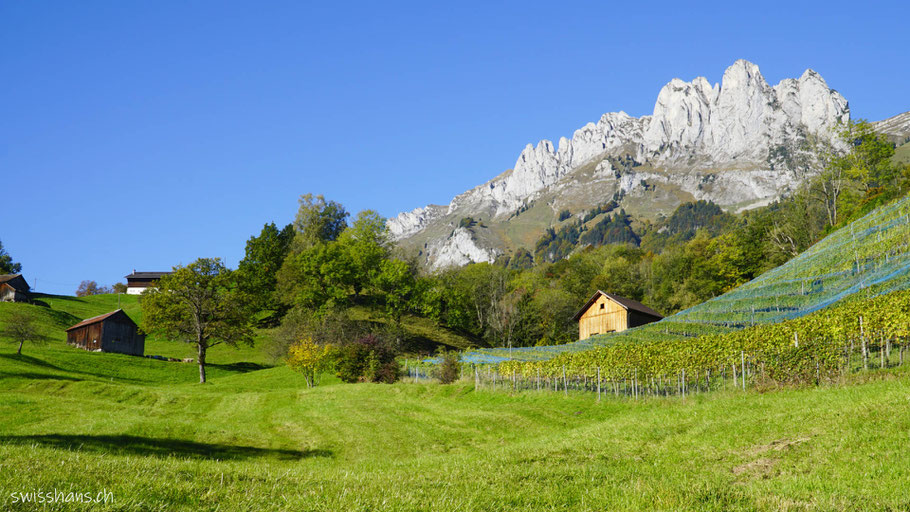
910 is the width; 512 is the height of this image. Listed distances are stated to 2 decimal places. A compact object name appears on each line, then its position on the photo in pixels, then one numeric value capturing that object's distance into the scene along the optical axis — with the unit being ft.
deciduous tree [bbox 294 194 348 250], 377.30
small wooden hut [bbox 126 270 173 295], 453.58
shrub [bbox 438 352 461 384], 148.25
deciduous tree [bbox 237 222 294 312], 299.58
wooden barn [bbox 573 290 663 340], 227.20
